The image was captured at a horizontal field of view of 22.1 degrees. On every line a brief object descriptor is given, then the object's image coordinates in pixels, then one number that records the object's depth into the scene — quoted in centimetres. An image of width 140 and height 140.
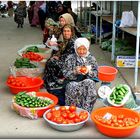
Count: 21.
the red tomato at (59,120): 376
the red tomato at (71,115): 382
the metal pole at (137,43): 504
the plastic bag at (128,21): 655
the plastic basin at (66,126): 372
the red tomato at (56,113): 383
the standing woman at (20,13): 1350
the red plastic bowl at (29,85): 492
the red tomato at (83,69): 416
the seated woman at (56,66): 497
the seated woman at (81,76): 418
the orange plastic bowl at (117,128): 358
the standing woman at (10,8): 1888
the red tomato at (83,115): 383
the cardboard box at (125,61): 628
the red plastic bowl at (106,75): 478
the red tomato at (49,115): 389
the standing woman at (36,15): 1387
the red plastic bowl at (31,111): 406
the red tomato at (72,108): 394
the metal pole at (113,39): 684
